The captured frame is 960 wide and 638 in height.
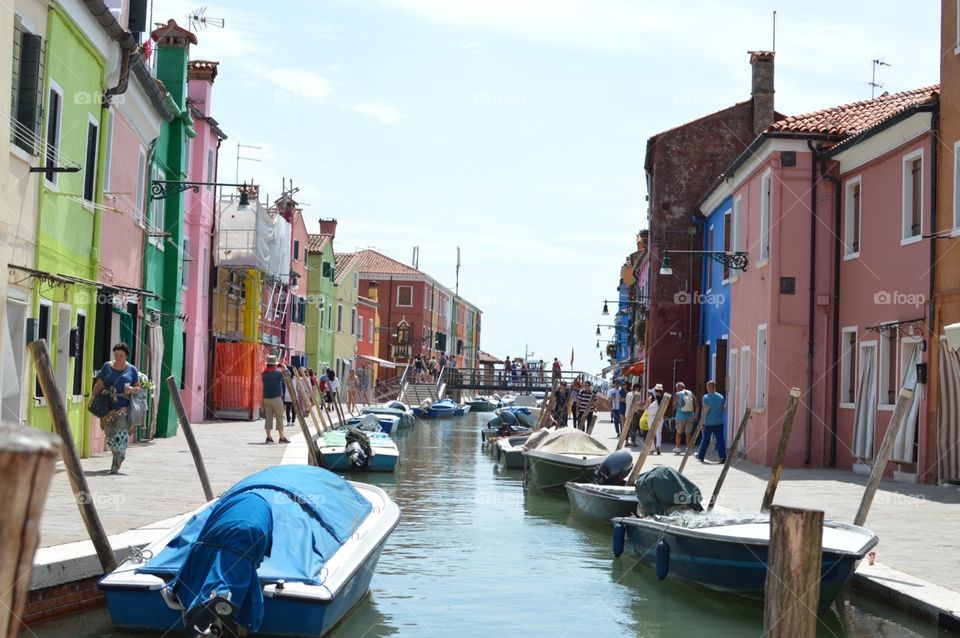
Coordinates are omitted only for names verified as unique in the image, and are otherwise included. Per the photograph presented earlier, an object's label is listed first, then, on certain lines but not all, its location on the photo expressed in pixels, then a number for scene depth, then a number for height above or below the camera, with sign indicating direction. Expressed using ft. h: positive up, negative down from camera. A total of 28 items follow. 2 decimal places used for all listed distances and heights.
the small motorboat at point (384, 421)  98.81 -4.22
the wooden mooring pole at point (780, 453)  41.16 -2.26
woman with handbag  46.39 -0.69
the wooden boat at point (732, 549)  30.78 -4.62
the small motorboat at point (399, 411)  131.34 -3.88
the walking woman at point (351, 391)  140.87 -1.90
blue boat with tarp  25.00 -4.62
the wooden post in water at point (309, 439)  68.50 -3.83
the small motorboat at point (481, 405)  253.85 -5.36
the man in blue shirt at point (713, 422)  72.69 -2.09
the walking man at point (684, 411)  81.56 -1.61
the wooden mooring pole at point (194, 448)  41.29 -2.80
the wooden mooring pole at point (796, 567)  20.10 -3.05
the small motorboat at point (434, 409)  176.96 -4.63
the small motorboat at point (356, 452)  70.54 -4.70
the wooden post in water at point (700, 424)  58.65 -1.99
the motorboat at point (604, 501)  47.83 -4.96
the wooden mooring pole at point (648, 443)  54.70 -2.68
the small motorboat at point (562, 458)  64.39 -4.20
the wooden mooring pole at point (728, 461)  46.75 -2.96
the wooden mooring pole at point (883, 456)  35.65 -1.88
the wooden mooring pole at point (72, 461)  28.86 -2.41
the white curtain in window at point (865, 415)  63.31 -1.13
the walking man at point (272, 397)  78.23 -1.60
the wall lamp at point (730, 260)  79.71 +8.97
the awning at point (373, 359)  211.61 +3.17
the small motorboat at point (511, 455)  84.23 -5.32
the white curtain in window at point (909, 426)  57.82 -1.53
